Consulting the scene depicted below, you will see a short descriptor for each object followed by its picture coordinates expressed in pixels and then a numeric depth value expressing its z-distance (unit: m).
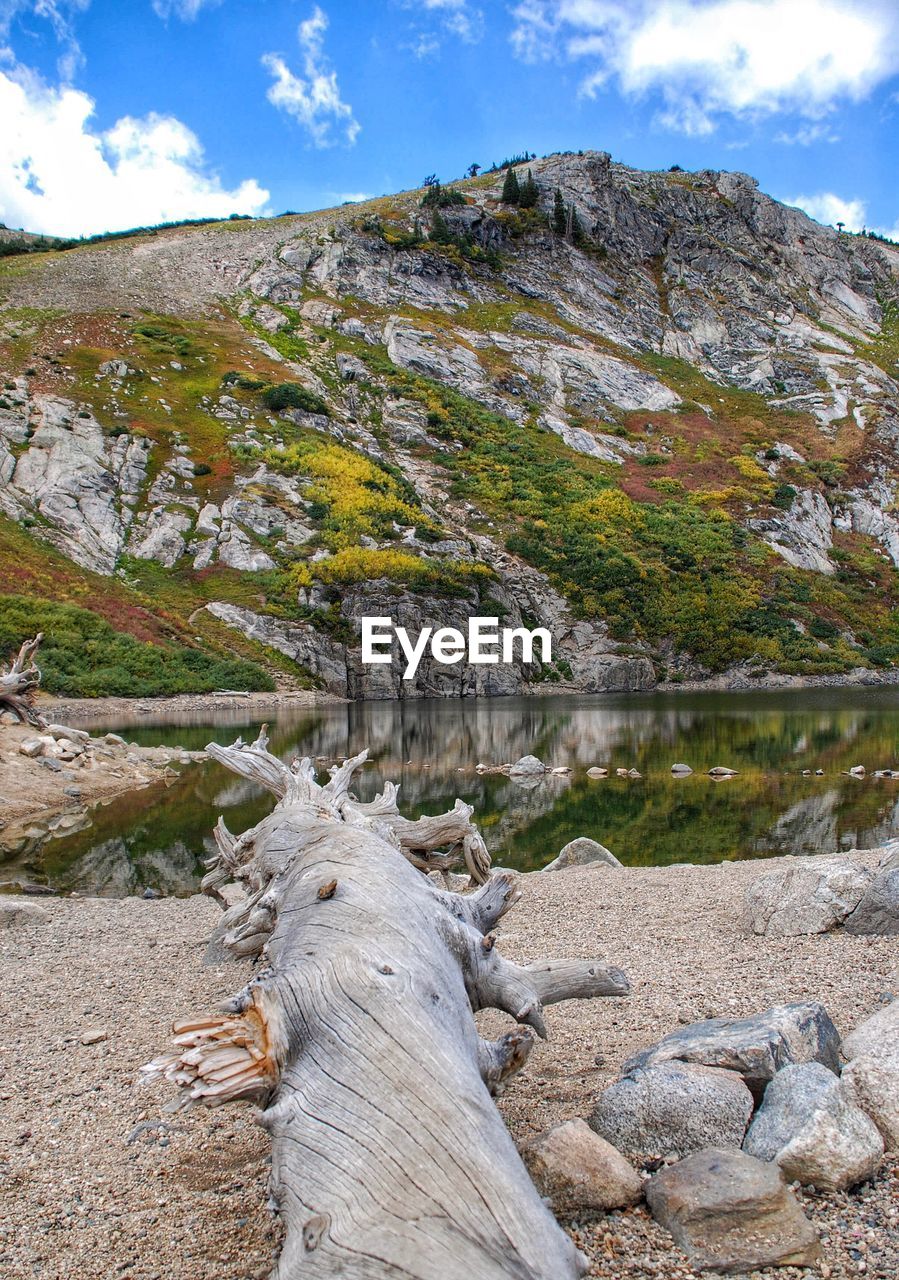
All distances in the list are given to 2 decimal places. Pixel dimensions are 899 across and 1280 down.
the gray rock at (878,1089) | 3.57
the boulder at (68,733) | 23.21
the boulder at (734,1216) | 2.94
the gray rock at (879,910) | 7.35
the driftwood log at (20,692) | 22.33
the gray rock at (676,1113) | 3.63
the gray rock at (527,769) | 23.84
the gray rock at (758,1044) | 3.92
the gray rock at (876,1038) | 3.85
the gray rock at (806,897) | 7.75
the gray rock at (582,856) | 13.29
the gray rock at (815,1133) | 3.30
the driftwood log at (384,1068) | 2.49
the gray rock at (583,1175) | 3.34
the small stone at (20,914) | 9.98
